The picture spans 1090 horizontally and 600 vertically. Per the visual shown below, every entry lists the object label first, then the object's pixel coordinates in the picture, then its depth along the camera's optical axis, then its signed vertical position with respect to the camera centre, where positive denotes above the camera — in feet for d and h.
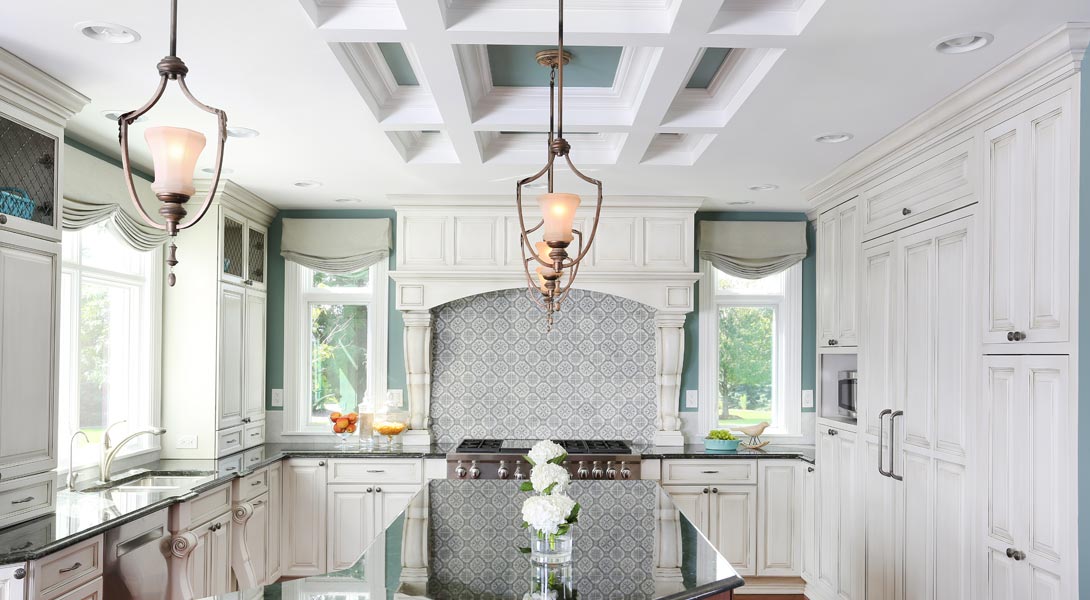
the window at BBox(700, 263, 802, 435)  19.19 -0.41
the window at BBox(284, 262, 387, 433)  19.07 -0.26
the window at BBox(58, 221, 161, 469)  13.19 -0.21
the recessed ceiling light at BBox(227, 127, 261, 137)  12.10 +2.94
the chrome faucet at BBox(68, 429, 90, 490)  12.07 -2.17
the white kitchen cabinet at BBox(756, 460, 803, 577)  17.25 -4.01
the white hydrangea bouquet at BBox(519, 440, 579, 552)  7.17 -1.60
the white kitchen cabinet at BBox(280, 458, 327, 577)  17.11 -3.71
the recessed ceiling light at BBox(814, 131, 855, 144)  12.39 +2.97
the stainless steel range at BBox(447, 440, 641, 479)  16.65 -2.79
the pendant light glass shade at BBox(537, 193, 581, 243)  7.75 +1.09
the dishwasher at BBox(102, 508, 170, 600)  10.53 -3.21
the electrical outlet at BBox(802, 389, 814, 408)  19.12 -1.67
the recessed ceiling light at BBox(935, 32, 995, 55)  8.38 +3.03
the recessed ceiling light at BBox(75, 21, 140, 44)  8.14 +3.02
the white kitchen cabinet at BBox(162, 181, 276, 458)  15.74 -0.32
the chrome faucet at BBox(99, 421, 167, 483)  12.75 -2.01
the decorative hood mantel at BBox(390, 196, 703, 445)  17.69 +1.69
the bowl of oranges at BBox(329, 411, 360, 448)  17.90 -2.13
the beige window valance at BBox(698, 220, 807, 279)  19.04 +2.02
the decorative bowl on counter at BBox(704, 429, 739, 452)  17.71 -2.46
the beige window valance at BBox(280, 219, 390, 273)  18.89 +1.95
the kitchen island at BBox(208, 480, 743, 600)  6.98 -2.29
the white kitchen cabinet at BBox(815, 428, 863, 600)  14.21 -3.46
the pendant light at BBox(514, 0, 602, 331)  6.80 +1.14
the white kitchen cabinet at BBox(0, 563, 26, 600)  8.51 -2.69
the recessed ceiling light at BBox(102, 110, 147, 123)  11.07 +2.91
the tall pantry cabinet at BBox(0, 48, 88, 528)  9.36 +0.59
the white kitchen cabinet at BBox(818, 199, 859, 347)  14.52 +1.04
